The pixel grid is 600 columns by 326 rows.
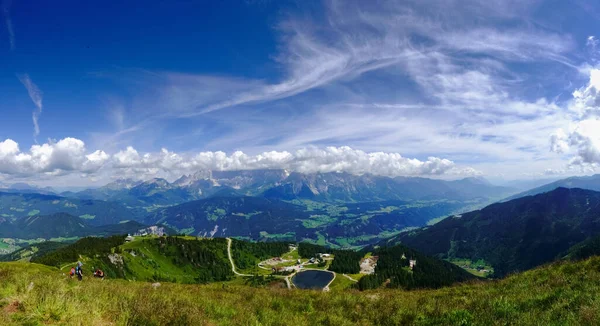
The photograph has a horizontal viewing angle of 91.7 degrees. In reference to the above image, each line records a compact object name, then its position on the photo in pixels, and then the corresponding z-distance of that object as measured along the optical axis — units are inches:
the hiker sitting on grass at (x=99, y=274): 1625.2
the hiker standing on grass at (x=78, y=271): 1416.7
